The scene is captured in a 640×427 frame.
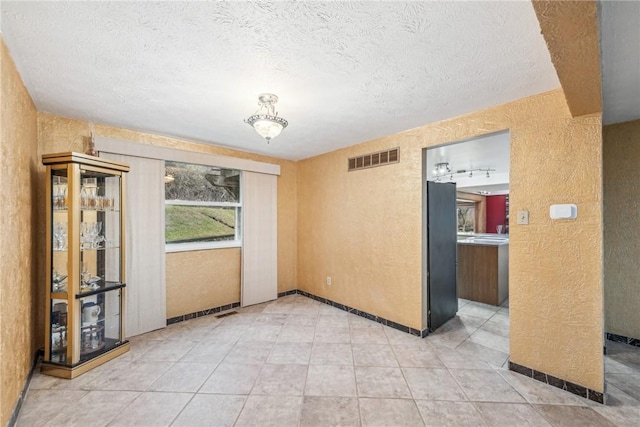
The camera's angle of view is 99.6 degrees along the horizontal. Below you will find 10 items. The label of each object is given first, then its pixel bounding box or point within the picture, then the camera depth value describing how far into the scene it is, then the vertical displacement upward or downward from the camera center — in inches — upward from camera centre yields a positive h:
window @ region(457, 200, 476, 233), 329.7 -5.7
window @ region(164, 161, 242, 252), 146.0 +3.9
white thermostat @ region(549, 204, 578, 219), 82.7 +0.3
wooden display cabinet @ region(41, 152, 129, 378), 93.0 -19.7
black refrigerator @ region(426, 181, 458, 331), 129.6 -21.3
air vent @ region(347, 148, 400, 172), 134.4 +28.4
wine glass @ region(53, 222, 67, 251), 96.3 -7.5
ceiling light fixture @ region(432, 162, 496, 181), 204.1 +34.6
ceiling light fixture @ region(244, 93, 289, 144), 87.6 +30.2
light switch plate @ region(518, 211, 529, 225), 92.4 -1.7
